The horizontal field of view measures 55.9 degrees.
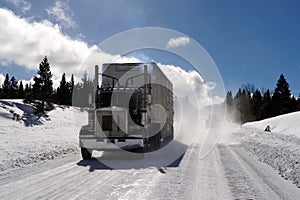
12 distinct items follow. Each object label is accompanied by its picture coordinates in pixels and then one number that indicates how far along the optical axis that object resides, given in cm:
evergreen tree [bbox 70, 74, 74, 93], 8062
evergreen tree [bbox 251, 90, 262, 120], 6523
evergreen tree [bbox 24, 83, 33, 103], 4175
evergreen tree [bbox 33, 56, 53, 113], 3753
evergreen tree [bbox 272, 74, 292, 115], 5906
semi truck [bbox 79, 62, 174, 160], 1089
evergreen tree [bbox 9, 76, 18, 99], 8344
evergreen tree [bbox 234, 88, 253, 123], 7667
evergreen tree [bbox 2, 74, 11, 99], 8198
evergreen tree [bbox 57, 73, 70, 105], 7136
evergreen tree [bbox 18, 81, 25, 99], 8442
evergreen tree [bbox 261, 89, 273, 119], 5812
